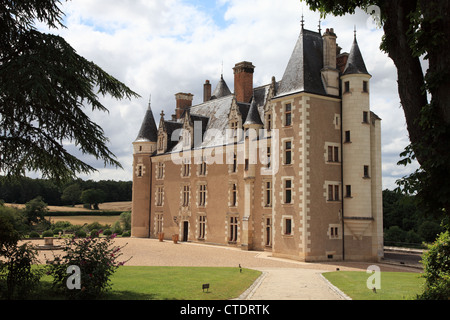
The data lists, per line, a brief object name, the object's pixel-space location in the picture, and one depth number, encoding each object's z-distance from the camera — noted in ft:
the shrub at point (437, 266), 35.37
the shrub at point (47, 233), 136.12
